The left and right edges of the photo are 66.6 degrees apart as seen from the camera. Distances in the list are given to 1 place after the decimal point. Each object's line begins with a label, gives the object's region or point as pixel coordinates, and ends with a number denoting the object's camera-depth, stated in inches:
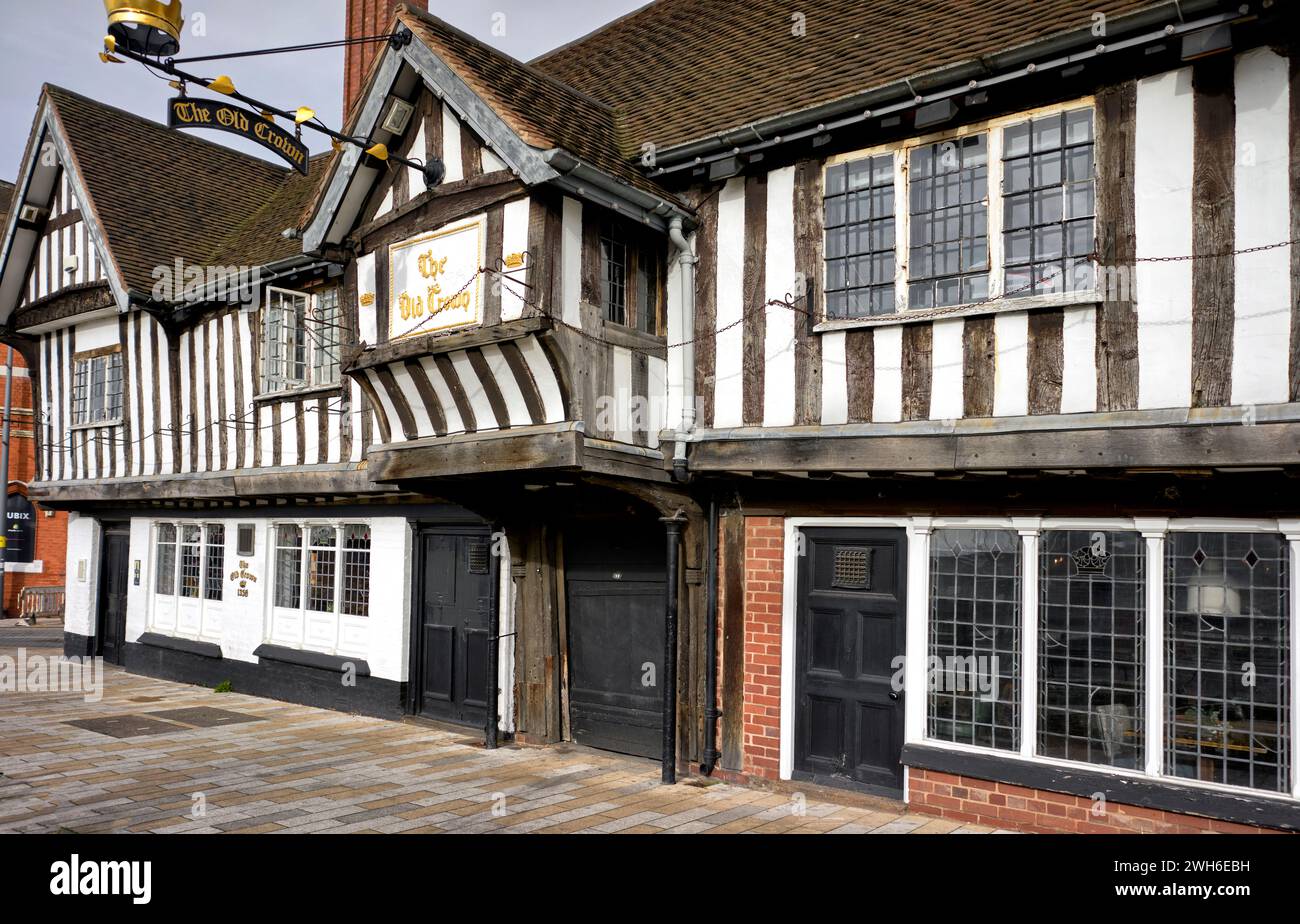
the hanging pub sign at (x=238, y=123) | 324.8
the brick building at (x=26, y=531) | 1005.2
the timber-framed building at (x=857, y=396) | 249.3
